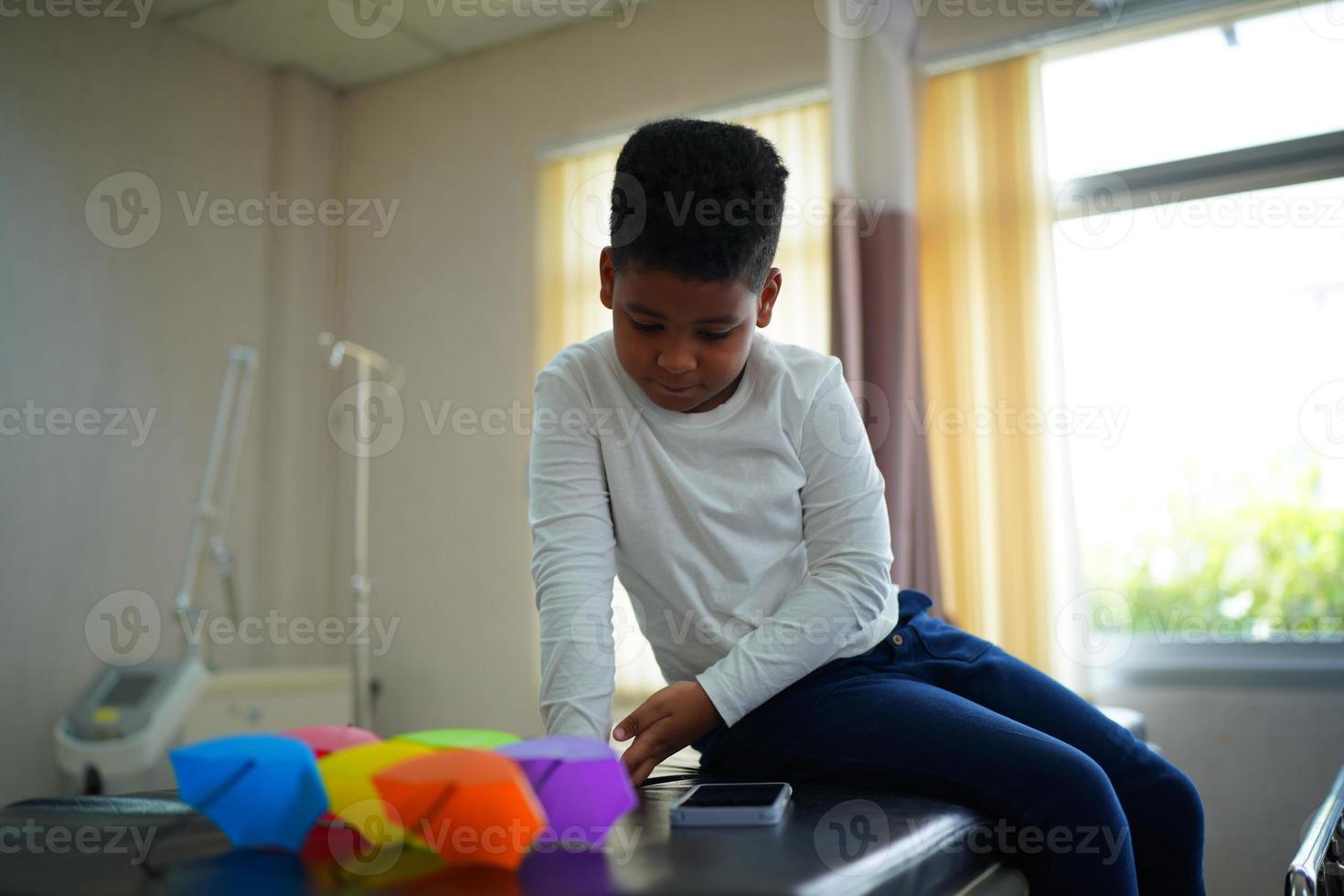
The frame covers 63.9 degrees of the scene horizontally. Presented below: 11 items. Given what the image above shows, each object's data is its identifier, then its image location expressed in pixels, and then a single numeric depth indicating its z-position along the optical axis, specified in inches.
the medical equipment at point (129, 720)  100.6
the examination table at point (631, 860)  24.8
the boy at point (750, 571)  38.4
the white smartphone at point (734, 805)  30.6
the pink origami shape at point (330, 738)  31.6
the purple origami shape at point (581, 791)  27.8
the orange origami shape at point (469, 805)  25.5
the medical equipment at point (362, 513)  124.5
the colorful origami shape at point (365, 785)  27.3
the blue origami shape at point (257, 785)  28.3
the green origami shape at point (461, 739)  29.5
